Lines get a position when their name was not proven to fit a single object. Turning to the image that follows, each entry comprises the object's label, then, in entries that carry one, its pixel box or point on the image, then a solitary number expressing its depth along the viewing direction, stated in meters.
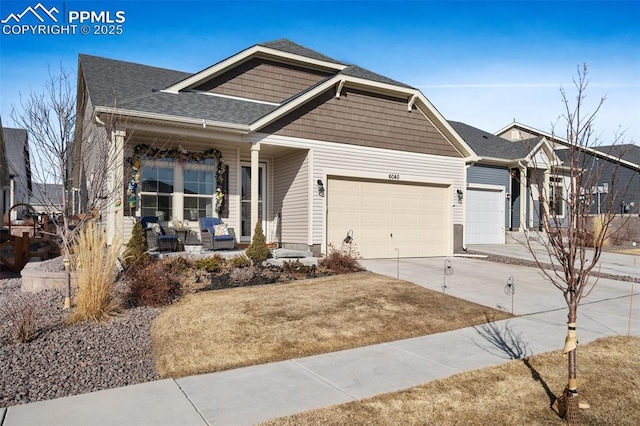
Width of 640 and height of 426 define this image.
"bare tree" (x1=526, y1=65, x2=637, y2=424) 3.65
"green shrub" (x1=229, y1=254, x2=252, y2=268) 9.98
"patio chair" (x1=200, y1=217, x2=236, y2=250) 11.64
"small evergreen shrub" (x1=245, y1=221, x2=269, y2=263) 10.49
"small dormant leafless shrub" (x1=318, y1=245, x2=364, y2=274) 10.39
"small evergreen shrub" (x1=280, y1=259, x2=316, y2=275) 10.02
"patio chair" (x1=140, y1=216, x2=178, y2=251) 11.01
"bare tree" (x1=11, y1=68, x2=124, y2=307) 7.00
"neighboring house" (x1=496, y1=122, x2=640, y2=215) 24.11
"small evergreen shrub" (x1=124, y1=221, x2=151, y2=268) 8.80
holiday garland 11.37
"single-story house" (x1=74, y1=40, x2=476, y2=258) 11.76
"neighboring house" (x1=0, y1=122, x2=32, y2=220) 25.60
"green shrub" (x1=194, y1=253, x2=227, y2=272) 9.41
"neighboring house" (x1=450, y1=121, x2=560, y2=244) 18.61
